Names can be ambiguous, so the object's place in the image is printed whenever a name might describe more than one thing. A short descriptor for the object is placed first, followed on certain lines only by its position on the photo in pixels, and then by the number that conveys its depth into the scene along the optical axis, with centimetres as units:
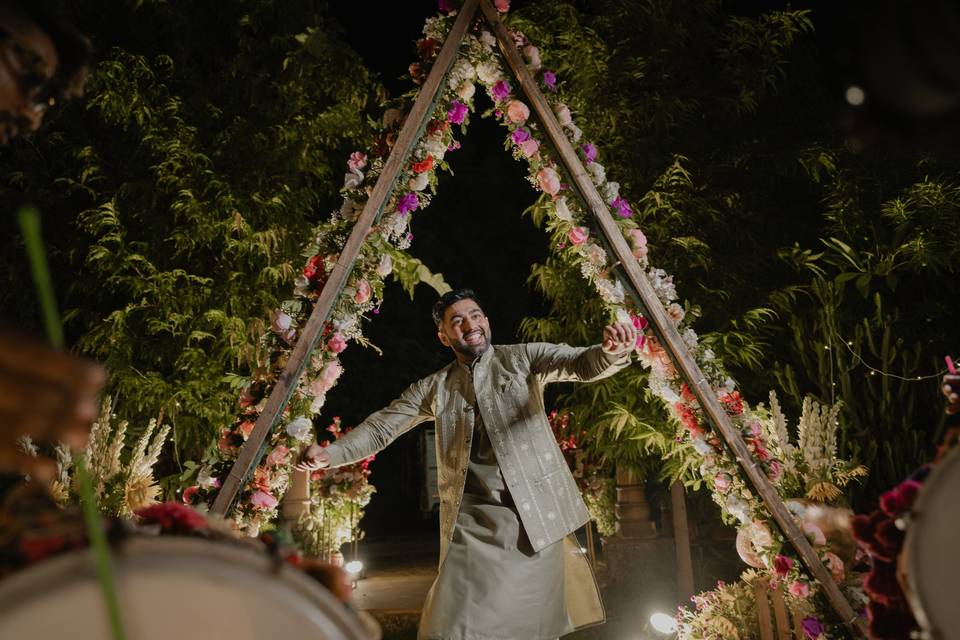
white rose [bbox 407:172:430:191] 353
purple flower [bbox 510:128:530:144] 363
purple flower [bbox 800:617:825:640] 326
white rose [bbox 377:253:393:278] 347
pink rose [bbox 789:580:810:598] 324
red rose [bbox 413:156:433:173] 353
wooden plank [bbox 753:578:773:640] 386
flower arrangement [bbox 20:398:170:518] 374
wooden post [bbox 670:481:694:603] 614
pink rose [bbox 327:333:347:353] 339
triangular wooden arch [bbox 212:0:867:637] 312
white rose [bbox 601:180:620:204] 355
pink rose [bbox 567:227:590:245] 358
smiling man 320
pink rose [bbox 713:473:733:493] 351
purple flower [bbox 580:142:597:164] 355
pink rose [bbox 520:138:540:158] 362
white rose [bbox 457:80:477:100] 357
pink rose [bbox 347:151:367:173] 343
